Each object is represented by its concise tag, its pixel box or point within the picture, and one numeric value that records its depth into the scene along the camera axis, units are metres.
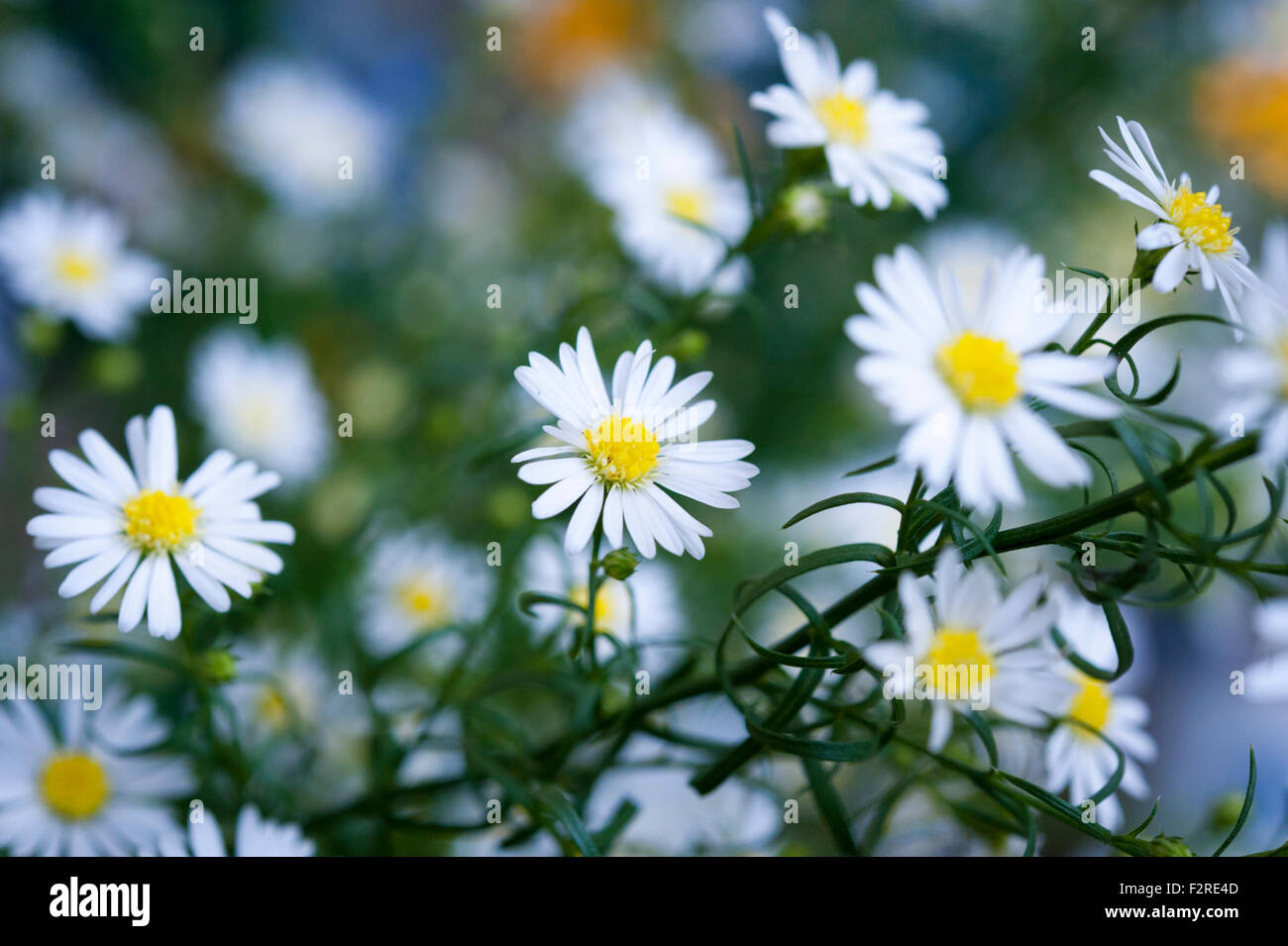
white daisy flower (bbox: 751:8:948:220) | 0.18
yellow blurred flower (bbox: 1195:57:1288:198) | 0.35
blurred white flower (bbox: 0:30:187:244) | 0.32
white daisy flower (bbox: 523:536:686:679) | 0.21
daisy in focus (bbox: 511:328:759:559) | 0.16
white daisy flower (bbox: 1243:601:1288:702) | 0.15
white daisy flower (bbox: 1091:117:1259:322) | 0.16
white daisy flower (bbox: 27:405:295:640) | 0.16
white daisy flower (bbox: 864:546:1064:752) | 0.15
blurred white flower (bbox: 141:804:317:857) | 0.17
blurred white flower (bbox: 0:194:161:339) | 0.23
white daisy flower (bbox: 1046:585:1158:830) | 0.18
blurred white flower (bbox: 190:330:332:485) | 0.25
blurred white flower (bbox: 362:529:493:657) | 0.23
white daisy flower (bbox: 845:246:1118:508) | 0.15
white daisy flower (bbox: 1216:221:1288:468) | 0.14
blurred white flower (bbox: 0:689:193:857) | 0.19
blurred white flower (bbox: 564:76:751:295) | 0.22
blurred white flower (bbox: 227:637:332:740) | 0.21
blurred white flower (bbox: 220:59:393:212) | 0.31
